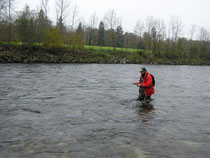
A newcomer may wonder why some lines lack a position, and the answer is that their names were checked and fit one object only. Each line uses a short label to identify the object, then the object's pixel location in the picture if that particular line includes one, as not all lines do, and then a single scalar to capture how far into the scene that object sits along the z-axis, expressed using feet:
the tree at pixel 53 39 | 140.28
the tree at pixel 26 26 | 128.16
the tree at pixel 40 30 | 138.87
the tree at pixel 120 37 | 316.91
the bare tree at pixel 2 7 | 114.72
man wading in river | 34.06
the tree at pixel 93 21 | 226.23
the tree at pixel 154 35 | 247.99
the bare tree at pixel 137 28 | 266.67
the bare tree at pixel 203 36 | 307.85
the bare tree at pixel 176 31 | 276.21
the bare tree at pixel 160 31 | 248.73
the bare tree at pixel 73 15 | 207.10
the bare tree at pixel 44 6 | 188.88
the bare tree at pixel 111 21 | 230.27
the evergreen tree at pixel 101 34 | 298.88
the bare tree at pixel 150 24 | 260.01
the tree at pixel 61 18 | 181.78
